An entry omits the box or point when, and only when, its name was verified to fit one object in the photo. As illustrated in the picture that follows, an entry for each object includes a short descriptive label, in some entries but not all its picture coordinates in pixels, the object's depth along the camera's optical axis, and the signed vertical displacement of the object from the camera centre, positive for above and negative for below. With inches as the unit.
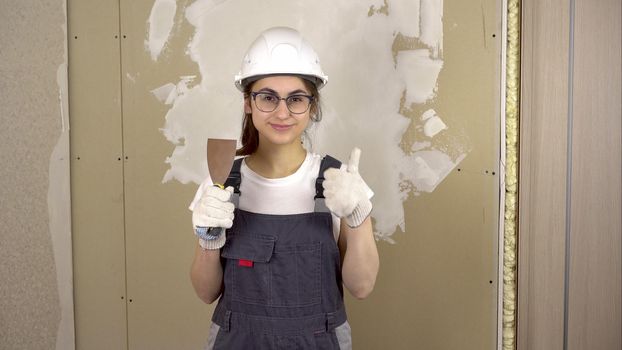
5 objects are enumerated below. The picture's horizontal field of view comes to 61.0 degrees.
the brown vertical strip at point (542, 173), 61.0 -2.0
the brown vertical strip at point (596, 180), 56.7 -2.7
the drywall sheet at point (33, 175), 74.8 -2.6
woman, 47.0 -7.8
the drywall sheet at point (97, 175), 76.5 -2.7
